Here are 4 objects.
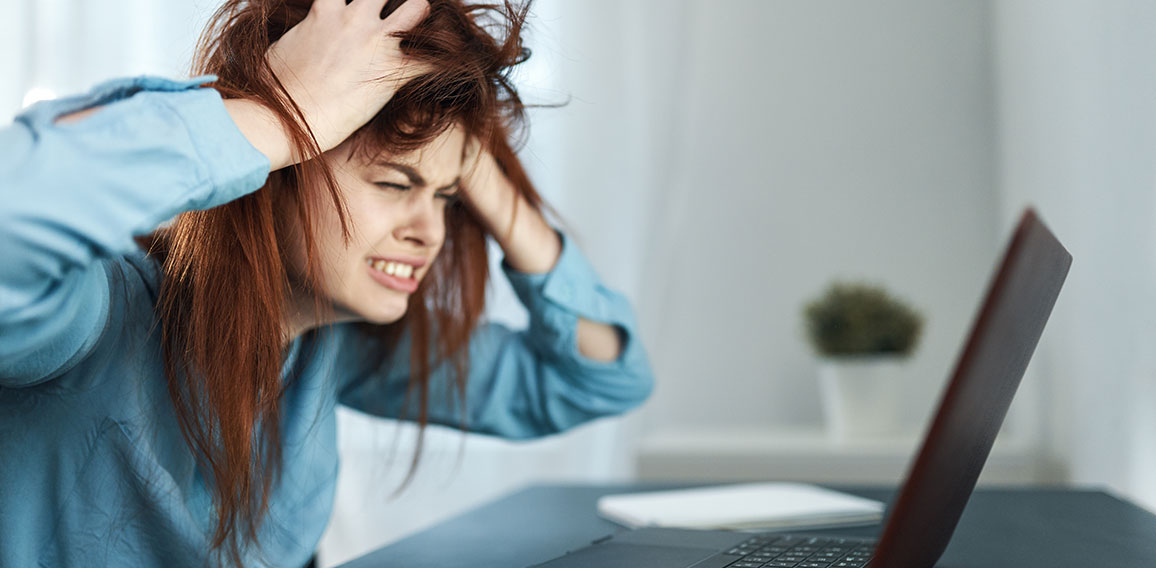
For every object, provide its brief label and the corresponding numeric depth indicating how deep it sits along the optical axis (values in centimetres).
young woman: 56
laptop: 44
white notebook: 89
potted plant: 160
